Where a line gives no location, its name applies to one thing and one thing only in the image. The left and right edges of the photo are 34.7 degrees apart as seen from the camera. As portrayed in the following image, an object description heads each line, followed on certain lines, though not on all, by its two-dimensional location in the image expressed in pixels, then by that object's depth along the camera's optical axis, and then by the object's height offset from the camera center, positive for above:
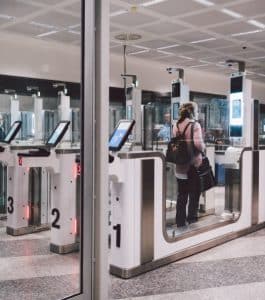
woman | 4.30 -0.32
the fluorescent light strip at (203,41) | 7.48 +1.69
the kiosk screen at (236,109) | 4.89 +0.30
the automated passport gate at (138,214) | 3.26 -0.63
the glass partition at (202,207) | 4.33 -0.75
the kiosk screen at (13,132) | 5.69 +0.03
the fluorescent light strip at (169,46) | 7.94 +1.68
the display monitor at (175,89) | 6.16 +0.66
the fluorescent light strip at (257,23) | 6.36 +1.71
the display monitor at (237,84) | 4.95 +0.60
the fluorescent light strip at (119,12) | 5.83 +1.70
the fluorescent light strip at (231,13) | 5.81 +1.71
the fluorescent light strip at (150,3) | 5.44 +1.71
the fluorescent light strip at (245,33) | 6.97 +1.71
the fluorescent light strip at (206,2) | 5.42 +1.71
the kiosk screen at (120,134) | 3.31 +0.00
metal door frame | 2.37 -0.08
